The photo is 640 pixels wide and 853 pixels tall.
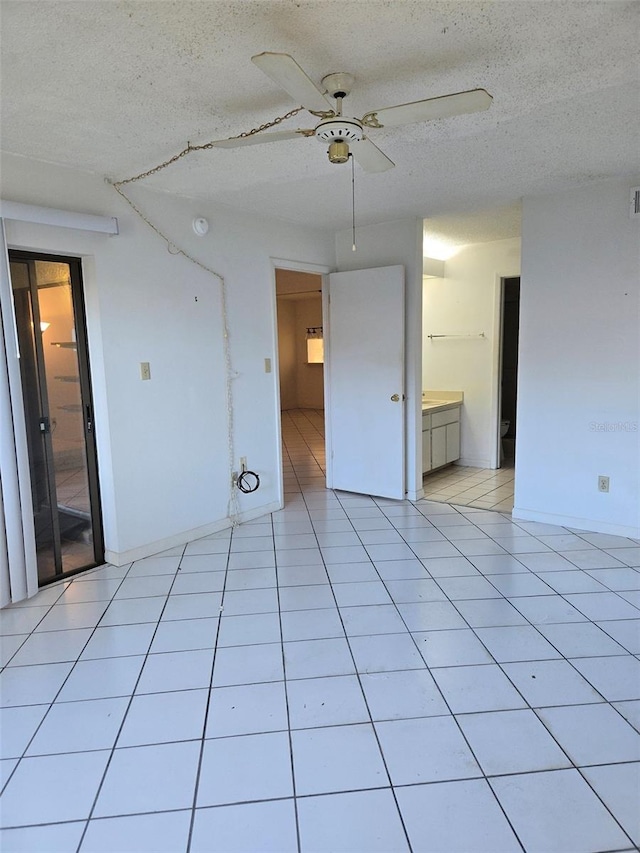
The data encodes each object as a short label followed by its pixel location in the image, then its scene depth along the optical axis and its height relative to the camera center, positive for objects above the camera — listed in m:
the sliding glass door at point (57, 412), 2.91 -0.28
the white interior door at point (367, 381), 4.38 -0.22
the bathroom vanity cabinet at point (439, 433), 5.10 -0.81
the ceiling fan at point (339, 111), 1.58 +0.85
